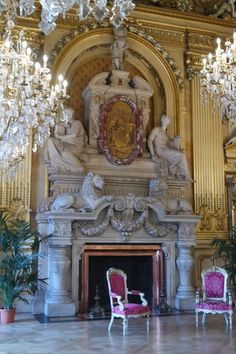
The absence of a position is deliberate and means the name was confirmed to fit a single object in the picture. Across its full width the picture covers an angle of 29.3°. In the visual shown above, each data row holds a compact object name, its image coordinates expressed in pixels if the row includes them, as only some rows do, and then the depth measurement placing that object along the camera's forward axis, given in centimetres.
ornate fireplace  793
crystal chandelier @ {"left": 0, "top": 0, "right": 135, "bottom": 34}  378
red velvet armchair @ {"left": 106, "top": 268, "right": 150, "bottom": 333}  645
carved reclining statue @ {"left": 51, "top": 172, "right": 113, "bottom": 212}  803
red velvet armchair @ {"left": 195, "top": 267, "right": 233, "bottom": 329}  723
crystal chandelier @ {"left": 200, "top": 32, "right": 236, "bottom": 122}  643
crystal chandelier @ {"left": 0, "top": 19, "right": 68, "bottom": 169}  605
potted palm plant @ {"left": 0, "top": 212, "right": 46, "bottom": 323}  720
